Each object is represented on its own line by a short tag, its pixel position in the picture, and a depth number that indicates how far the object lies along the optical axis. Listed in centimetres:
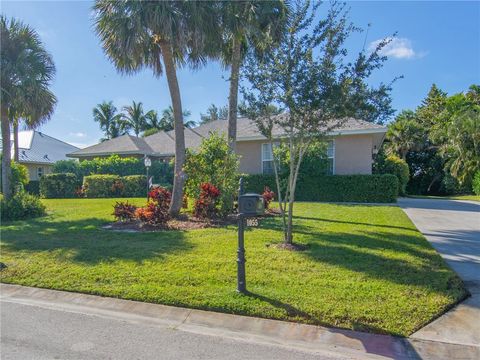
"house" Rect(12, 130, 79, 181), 3219
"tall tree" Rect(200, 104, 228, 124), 5381
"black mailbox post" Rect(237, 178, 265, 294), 487
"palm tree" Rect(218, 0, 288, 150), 1033
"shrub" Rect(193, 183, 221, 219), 1042
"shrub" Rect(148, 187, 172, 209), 1053
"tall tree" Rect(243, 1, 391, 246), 656
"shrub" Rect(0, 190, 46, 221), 1188
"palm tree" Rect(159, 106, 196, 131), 4909
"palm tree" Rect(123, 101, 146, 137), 4818
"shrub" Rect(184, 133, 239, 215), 1123
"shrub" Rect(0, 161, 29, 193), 1354
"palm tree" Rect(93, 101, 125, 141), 4934
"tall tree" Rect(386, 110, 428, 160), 3166
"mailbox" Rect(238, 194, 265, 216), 488
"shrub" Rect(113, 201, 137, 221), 1043
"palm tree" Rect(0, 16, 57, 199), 1180
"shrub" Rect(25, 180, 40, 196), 2417
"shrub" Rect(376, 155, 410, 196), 2027
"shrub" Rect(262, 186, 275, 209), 1217
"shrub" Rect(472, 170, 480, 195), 2661
